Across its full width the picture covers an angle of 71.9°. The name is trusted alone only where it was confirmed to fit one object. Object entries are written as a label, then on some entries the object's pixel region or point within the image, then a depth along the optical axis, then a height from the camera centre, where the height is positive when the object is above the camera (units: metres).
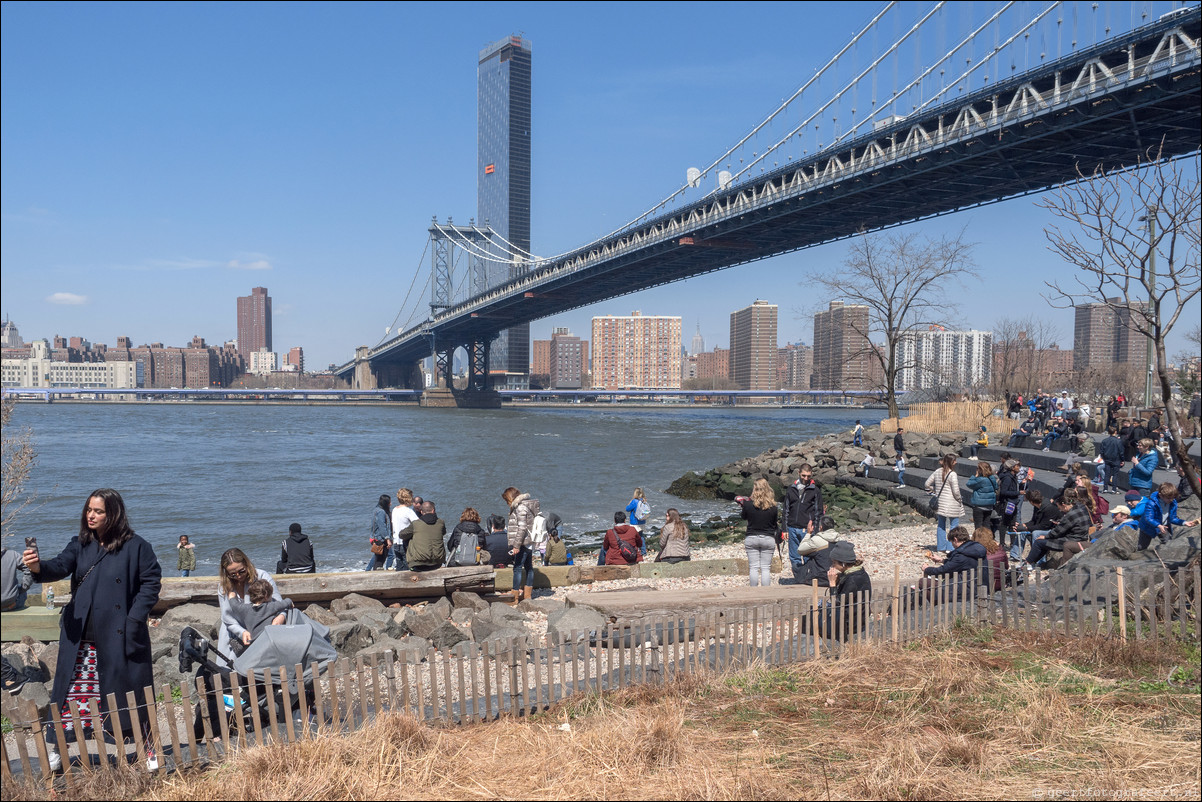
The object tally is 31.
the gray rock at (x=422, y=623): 8.19 -2.51
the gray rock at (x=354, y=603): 9.08 -2.57
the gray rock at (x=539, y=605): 9.28 -2.67
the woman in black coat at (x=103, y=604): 4.29 -1.21
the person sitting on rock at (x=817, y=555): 8.28 -1.91
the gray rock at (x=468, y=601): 9.48 -2.64
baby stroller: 4.93 -1.74
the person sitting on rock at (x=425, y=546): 9.77 -2.06
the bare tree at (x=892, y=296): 30.05 +2.72
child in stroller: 5.16 -1.51
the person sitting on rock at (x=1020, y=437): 21.03 -1.73
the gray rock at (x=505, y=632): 7.70 -2.46
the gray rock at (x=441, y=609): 8.47 -2.52
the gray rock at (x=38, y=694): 5.98 -2.40
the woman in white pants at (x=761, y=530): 9.00 -1.78
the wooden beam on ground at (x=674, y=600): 8.16 -2.33
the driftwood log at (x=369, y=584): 9.18 -2.41
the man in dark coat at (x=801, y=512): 10.55 -1.82
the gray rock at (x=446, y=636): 7.76 -2.50
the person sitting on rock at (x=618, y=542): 11.35 -2.36
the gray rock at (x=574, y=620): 7.80 -2.39
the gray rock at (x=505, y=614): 8.53 -2.54
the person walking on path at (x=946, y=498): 11.33 -1.75
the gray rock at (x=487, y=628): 7.94 -2.49
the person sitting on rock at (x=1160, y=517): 7.84 -1.47
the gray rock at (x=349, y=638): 7.43 -2.41
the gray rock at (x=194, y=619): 8.06 -2.50
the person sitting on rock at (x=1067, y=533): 8.78 -1.75
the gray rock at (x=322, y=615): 8.46 -2.53
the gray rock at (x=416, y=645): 7.21 -2.46
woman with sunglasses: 5.19 -1.36
